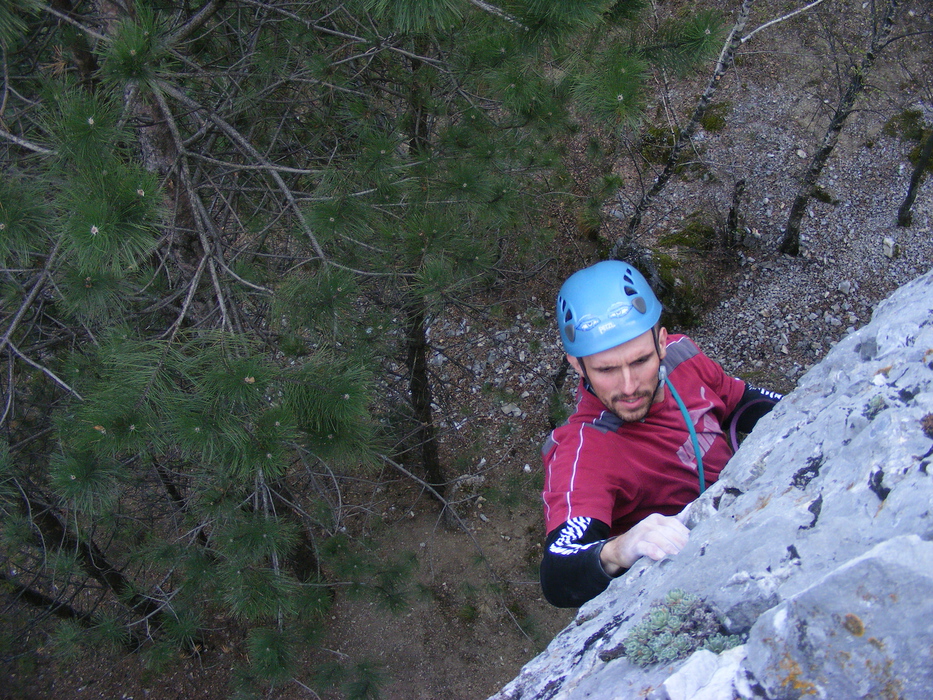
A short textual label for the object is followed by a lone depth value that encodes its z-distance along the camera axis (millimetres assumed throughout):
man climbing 2180
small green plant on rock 1105
